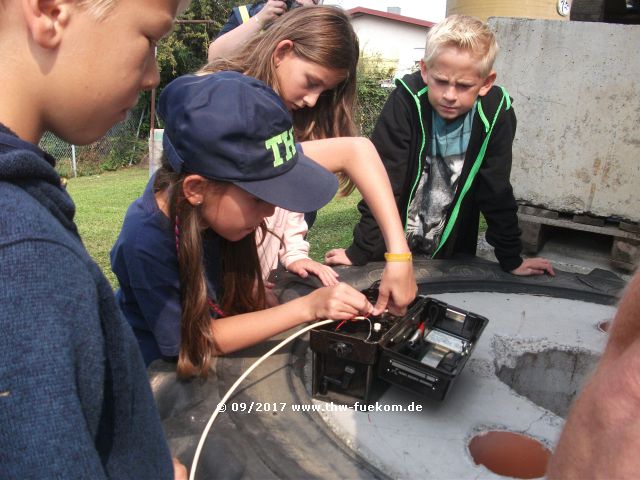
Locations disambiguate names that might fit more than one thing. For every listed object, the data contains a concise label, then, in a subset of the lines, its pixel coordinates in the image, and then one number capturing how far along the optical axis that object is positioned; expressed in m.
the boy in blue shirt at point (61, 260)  0.62
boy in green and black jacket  2.46
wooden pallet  3.21
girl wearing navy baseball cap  1.35
